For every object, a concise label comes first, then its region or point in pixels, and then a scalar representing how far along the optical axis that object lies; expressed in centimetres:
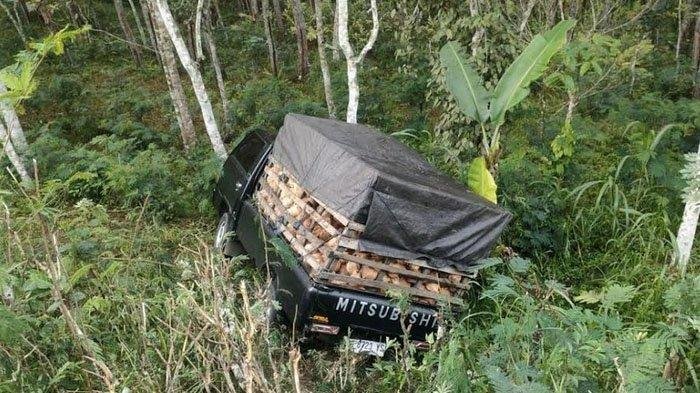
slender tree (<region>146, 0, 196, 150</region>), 849
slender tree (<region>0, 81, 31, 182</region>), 723
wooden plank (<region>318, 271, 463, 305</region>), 424
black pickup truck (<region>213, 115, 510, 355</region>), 429
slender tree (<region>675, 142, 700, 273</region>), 478
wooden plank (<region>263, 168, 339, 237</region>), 450
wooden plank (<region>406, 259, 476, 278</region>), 442
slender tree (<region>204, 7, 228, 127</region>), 1108
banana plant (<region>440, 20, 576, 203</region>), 545
